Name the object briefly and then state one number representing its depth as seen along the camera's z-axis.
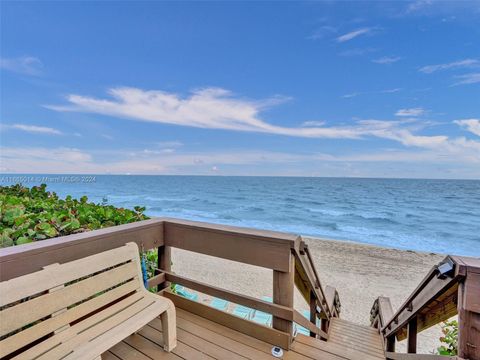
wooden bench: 1.13
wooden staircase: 1.71
